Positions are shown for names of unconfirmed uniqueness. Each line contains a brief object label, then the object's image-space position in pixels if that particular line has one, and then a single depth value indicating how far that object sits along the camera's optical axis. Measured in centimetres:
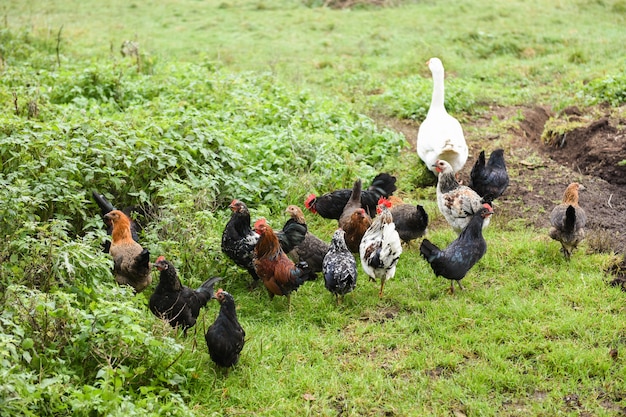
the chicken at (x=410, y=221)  777
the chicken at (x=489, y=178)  849
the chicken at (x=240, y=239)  716
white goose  930
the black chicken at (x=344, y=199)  849
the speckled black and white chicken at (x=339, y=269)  676
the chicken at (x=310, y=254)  752
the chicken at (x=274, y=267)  680
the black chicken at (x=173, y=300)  617
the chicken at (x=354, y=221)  780
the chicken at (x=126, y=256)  661
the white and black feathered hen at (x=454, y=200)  785
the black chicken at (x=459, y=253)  684
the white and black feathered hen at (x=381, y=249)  694
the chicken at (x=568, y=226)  714
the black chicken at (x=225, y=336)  569
